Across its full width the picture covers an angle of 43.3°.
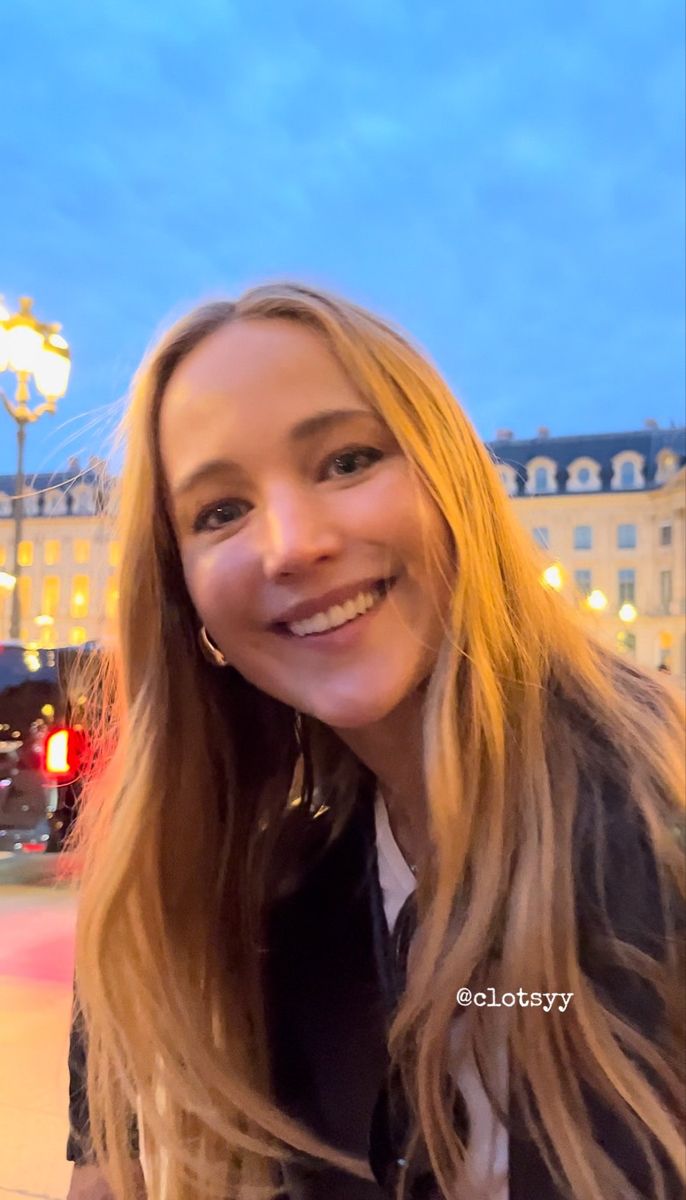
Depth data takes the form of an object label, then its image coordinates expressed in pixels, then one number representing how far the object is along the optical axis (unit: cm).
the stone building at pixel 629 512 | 3112
